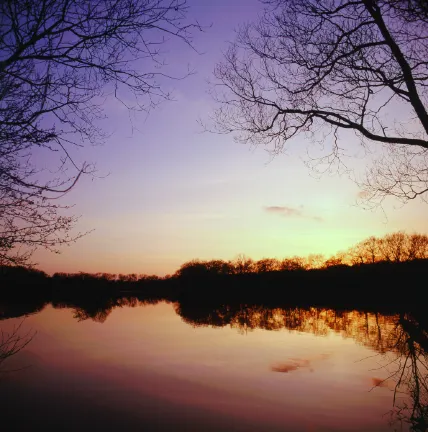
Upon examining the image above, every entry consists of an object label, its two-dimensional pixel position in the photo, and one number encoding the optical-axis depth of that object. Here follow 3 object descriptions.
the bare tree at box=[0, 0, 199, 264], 3.83
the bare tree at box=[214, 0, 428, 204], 5.85
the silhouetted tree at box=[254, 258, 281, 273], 113.57
